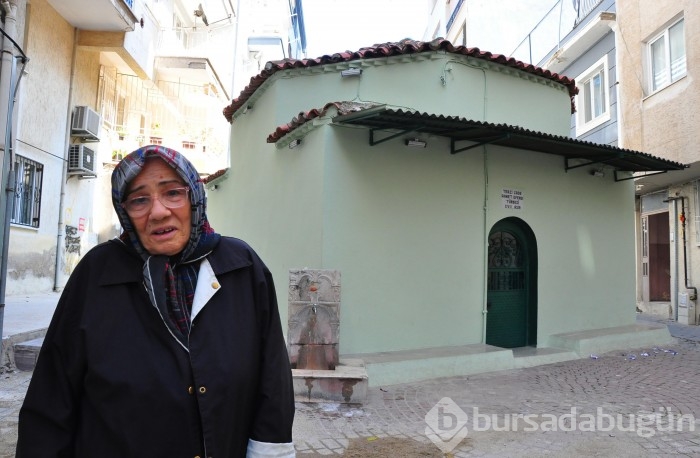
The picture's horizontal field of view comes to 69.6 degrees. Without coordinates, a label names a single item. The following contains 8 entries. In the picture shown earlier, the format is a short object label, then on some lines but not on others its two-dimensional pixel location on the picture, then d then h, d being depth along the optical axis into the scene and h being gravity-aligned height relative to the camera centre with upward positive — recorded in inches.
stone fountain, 234.7 -32.1
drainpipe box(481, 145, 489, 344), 315.0 +3.3
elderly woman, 63.5 -12.0
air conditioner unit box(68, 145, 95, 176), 464.1 +85.3
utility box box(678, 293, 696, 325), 452.1 -36.0
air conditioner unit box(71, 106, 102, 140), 467.8 +121.1
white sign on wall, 330.0 +43.7
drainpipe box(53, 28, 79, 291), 456.8 +49.9
